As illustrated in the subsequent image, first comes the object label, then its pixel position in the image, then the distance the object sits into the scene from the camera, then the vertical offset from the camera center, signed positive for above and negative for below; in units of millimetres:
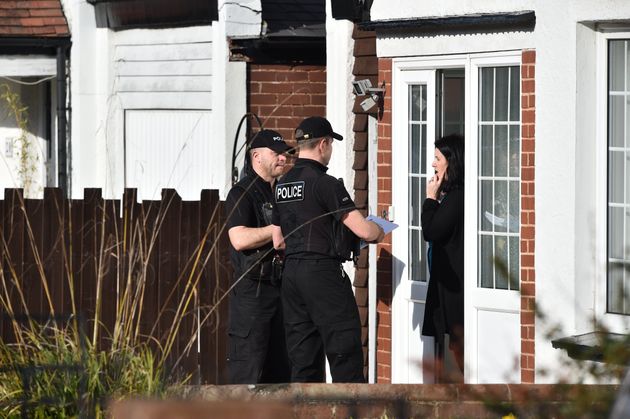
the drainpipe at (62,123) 31891 +913
